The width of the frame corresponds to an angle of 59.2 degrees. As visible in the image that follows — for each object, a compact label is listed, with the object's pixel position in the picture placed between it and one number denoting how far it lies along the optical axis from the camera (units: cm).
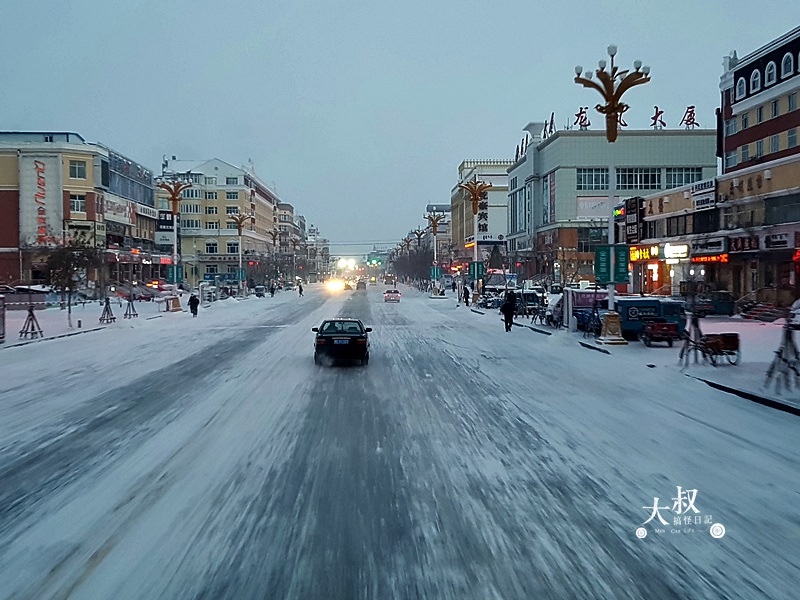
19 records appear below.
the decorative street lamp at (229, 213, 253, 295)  7622
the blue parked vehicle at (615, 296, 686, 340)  2623
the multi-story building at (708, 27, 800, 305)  3881
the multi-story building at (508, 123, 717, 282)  8619
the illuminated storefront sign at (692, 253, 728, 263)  4512
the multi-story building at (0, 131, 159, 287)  7075
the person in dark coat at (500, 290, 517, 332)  3203
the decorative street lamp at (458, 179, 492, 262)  5857
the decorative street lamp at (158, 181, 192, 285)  5156
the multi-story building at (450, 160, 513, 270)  12662
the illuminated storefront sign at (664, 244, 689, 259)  4994
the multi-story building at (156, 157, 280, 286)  12019
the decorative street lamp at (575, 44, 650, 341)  2397
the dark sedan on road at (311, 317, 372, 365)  1939
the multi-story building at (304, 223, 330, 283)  18386
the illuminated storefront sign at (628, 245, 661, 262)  5512
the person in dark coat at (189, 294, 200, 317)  4398
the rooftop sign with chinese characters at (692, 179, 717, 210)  4641
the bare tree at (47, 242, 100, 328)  4759
